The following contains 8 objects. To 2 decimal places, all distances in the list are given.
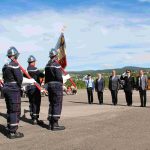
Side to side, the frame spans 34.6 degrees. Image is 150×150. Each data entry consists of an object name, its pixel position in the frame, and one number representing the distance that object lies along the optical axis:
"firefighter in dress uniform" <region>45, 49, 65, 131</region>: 6.16
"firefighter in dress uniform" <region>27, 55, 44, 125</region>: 6.77
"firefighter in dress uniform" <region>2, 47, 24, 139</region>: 5.57
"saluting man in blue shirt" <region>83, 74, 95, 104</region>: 13.09
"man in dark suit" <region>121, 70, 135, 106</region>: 11.76
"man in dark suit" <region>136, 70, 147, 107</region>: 11.15
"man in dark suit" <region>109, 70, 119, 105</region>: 12.17
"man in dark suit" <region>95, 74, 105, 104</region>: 12.80
